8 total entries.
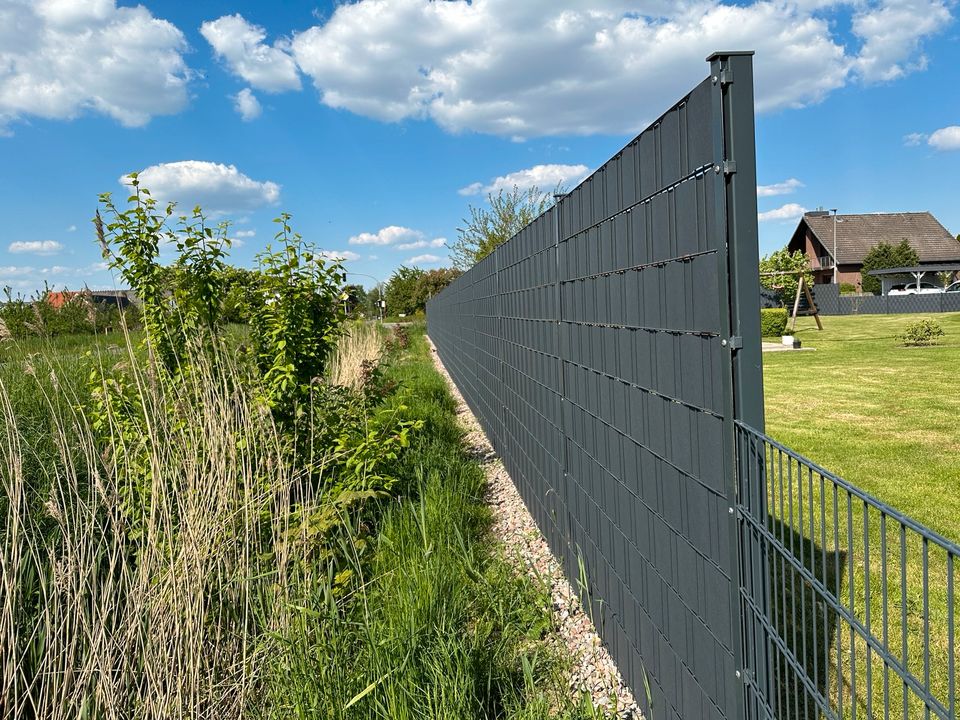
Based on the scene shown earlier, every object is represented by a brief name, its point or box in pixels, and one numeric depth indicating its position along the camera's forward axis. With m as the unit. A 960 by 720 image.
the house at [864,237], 46.47
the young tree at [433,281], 53.28
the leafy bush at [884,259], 44.16
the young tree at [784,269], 30.16
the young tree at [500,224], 28.09
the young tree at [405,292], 54.84
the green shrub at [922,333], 16.62
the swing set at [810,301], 21.60
